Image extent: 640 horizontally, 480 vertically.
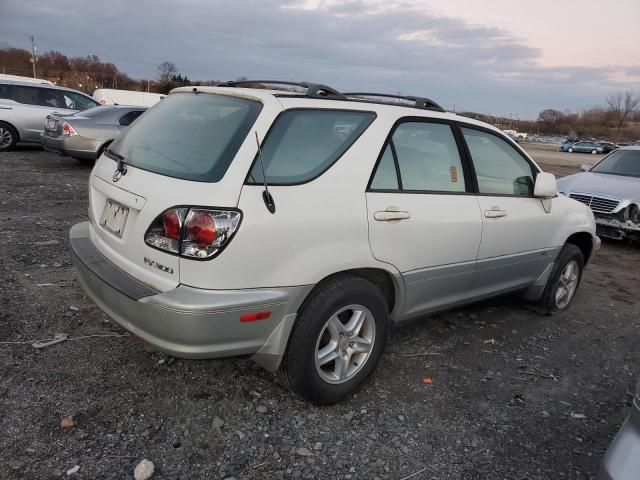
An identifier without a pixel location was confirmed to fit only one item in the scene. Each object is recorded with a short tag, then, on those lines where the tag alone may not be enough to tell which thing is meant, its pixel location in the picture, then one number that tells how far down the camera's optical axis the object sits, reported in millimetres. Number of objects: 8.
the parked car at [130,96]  29241
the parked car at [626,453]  1813
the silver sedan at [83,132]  10281
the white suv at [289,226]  2439
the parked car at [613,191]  7469
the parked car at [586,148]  54656
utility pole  66000
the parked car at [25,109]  12109
